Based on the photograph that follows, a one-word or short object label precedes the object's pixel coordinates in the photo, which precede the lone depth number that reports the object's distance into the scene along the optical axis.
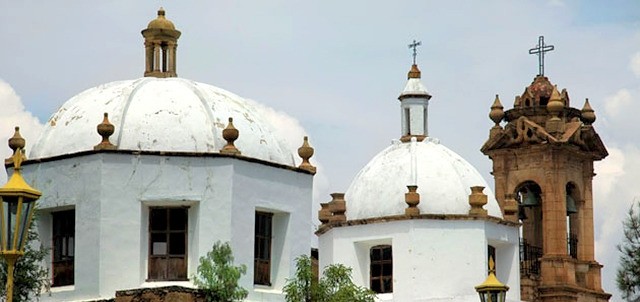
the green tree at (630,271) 45.00
